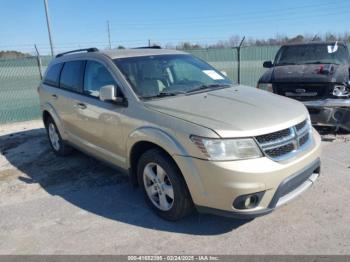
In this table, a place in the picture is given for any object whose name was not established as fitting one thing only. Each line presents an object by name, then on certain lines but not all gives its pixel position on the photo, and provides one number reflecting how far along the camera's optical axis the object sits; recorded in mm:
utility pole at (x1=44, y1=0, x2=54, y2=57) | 12380
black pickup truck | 6207
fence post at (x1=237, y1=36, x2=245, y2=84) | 11672
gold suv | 3006
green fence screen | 9984
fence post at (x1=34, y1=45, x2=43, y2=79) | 10162
